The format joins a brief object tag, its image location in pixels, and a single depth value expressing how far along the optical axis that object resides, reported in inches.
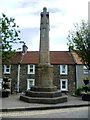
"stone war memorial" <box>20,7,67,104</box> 280.1
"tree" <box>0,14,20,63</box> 379.5
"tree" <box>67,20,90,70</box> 423.1
